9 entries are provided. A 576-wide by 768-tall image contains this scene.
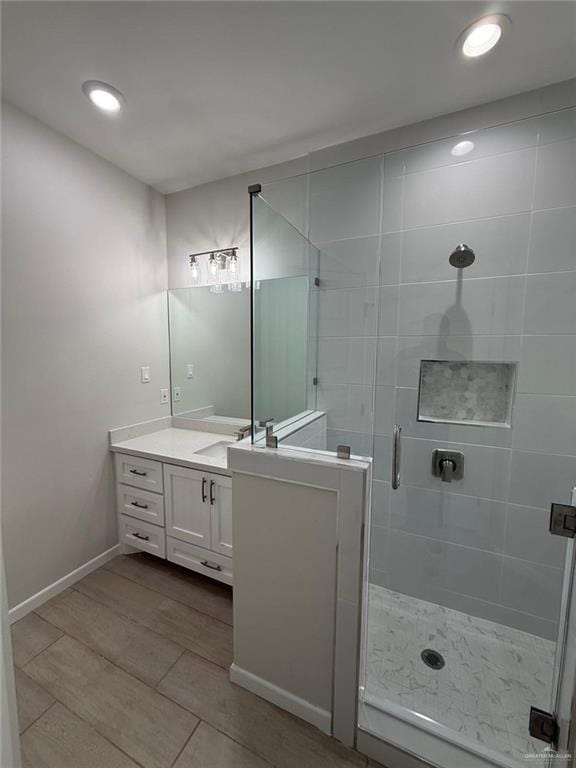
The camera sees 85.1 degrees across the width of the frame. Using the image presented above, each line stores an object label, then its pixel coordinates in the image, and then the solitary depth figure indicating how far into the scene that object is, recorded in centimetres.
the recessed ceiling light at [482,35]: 115
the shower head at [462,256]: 158
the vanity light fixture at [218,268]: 226
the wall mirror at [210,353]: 231
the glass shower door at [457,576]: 130
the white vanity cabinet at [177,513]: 176
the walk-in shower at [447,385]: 139
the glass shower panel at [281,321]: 151
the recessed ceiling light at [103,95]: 143
